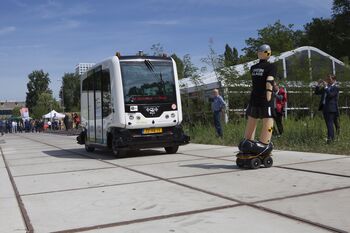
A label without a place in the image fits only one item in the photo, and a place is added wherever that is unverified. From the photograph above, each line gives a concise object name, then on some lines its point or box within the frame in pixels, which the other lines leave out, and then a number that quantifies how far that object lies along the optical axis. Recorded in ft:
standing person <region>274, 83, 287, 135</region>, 46.78
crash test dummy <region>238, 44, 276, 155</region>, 27.71
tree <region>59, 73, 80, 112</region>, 422.41
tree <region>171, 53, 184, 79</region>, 82.83
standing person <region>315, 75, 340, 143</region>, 38.70
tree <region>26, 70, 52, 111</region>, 479.82
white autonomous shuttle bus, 39.83
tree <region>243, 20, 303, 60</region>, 123.24
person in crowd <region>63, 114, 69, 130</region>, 160.73
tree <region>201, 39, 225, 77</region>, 70.98
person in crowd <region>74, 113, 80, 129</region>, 140.77
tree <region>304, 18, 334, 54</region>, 193.36
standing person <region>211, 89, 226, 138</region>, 54.44
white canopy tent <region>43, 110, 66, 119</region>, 214.51
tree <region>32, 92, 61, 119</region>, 376.27
